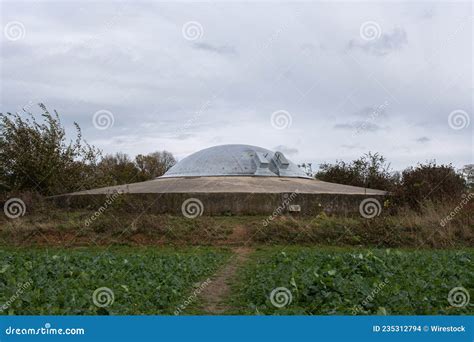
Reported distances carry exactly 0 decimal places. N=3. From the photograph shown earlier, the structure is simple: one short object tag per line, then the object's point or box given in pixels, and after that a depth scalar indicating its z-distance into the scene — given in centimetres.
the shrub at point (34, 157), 3681
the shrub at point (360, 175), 4472
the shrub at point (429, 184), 3067
